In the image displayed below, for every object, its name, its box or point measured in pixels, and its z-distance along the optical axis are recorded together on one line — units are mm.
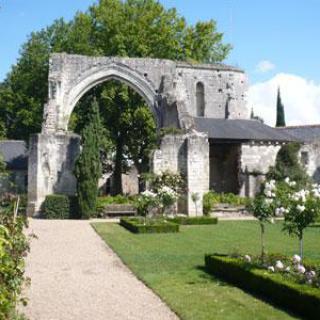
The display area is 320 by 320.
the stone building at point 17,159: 40656
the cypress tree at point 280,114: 53969
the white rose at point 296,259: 7886
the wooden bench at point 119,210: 25734
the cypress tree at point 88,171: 24719
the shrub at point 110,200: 25562
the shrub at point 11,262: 4551
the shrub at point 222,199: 25906
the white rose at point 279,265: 8093
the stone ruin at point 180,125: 25969
